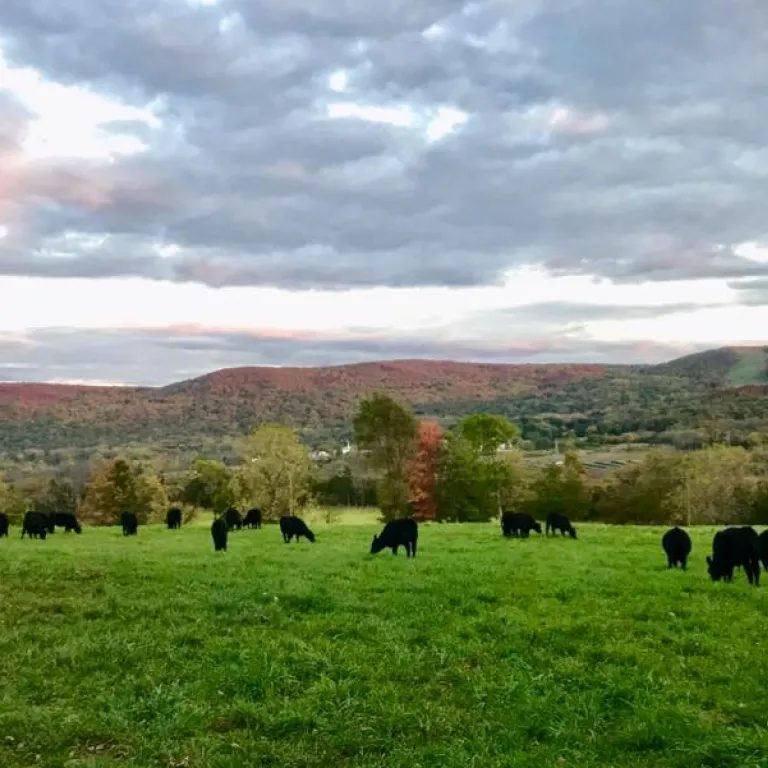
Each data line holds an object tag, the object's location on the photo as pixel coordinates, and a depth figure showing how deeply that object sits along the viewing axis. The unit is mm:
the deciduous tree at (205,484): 77375
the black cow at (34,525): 34594
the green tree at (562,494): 67000
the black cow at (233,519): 40062
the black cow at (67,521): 38062
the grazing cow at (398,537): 24078
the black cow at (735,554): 18172
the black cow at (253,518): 40344
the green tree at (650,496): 66125
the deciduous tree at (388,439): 65000
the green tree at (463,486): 63375
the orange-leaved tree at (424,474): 64438
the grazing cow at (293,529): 30984
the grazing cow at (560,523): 31569
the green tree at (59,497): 79375
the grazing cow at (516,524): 30953
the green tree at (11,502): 65125
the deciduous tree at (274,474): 61406
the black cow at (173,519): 41375
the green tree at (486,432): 65250
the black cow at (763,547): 18969
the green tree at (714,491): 62812
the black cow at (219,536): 26672
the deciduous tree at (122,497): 67250
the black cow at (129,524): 36719
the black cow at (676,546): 20625
